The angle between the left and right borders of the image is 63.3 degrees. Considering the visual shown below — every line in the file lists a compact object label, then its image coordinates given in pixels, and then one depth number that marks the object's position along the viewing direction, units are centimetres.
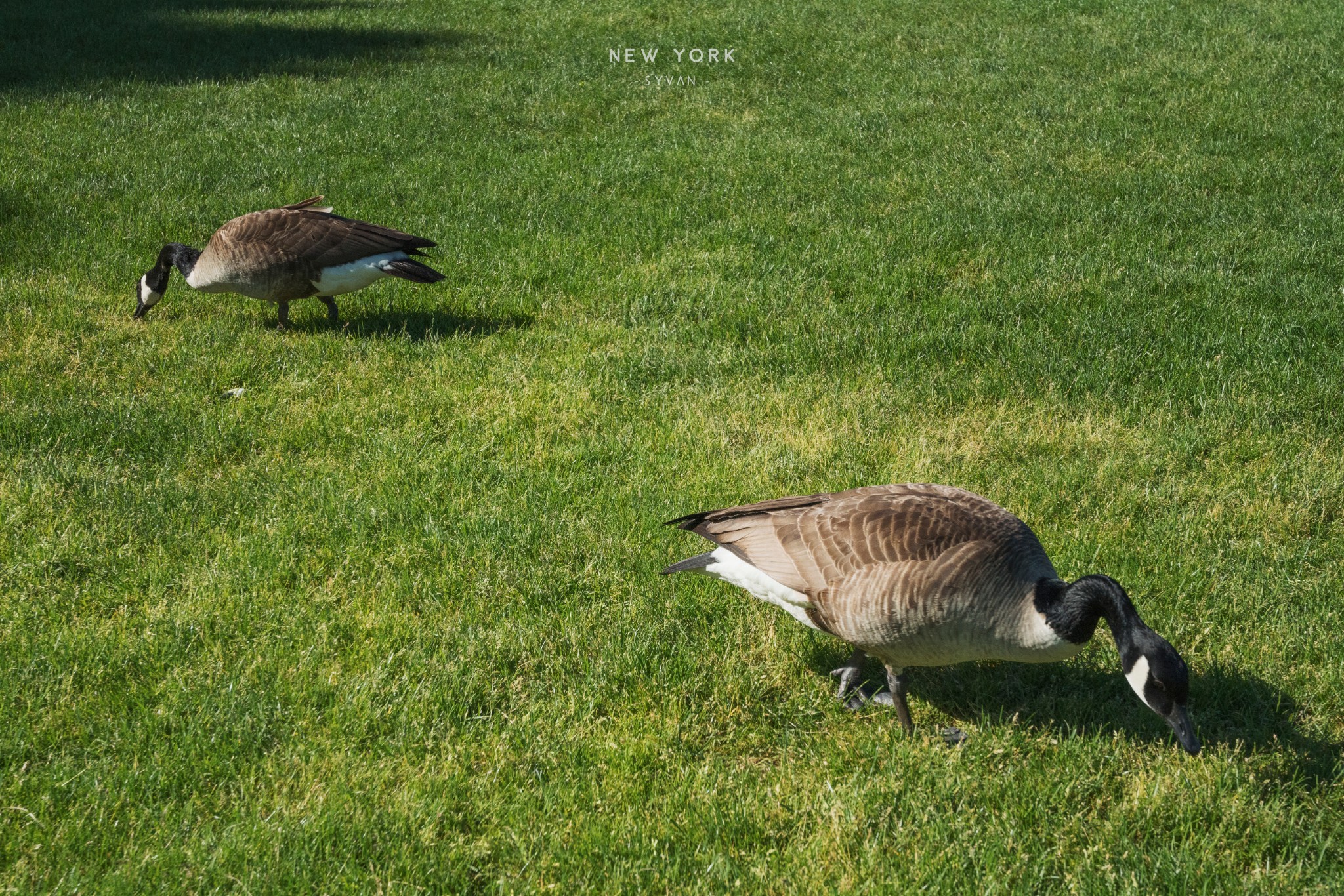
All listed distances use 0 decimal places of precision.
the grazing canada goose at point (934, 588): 366
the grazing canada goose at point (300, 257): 741
